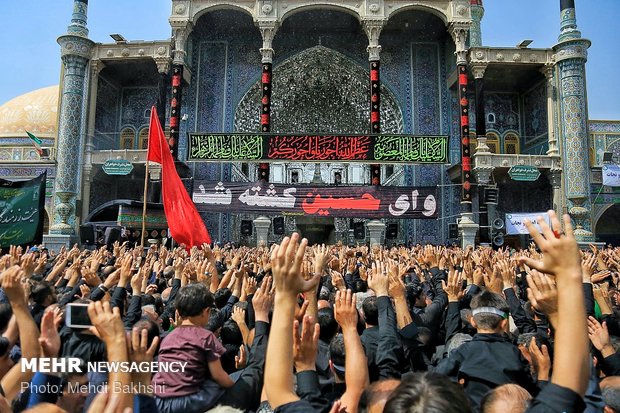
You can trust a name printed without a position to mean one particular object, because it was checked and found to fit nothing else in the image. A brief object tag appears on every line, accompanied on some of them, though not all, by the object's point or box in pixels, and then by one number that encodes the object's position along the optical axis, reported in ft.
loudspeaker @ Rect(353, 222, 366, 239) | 51.98
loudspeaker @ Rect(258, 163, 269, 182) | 52.60
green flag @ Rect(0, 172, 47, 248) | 29.53
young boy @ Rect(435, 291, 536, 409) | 6.73
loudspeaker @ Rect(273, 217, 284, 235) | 51.85
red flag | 25.85
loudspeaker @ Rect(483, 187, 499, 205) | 50.23
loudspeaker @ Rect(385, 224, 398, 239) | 52.37
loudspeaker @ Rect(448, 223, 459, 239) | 51.01
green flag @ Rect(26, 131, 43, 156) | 54.57
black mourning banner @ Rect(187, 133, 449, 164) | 50.70
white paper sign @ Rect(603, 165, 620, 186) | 50.24
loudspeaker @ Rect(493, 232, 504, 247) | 49.62
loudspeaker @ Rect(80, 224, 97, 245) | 42.68
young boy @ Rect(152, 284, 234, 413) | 6.52
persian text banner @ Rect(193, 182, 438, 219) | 50.70
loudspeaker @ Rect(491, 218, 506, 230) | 52.02
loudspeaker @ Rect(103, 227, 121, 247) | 38.29
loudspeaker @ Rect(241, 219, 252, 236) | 53.57
